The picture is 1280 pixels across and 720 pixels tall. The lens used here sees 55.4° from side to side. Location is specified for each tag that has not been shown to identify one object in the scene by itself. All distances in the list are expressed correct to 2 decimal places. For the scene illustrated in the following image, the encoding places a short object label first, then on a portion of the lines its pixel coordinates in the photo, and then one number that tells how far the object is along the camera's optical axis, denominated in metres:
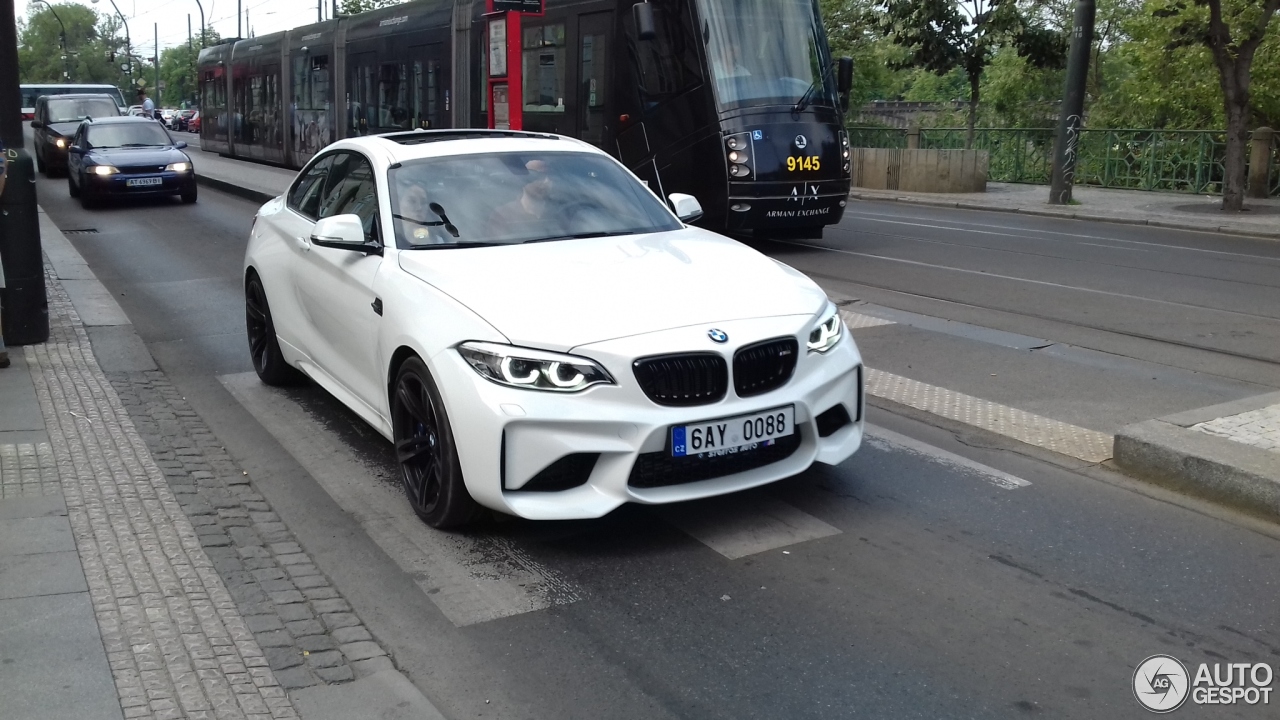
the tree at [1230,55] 20.45
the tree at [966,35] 28.98
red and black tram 13.50
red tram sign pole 13.90
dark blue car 19.92
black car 26.36
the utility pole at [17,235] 8.25
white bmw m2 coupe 4.51
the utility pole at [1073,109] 21.80
